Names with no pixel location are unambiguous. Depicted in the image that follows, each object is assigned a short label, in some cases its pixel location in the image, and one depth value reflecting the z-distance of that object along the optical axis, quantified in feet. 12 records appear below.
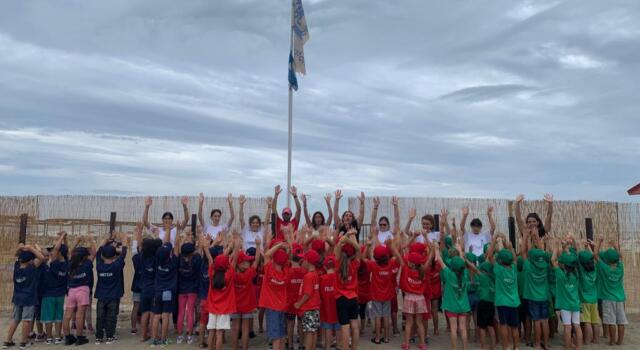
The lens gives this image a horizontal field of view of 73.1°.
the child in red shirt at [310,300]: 20.10
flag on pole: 39.75
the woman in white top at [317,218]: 28.19
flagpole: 35.13
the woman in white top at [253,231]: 27.22
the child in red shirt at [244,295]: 22.00
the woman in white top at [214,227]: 27.96
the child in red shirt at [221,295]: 21.36
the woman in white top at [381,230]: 27.53
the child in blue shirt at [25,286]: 23.36
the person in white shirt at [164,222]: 26.63
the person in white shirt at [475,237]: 27.25
